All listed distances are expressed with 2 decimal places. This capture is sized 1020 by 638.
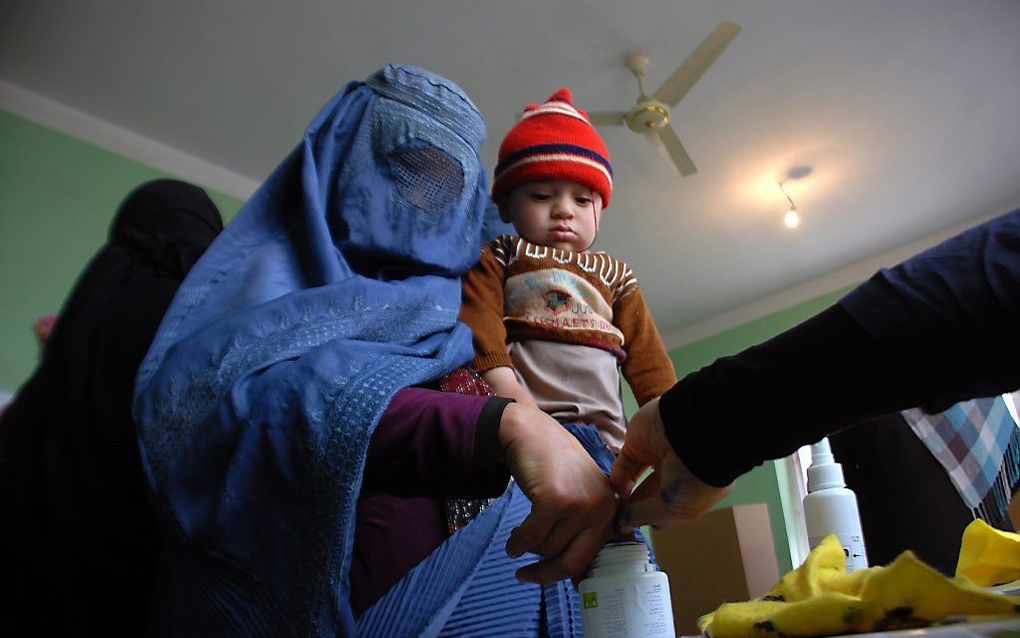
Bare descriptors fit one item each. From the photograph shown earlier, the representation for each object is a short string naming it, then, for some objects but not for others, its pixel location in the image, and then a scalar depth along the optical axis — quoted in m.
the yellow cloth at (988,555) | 0.65
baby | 0.97
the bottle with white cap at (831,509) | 0.93
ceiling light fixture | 4.11
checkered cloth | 1.12
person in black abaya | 0.71
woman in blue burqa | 0.57
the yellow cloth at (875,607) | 0.45
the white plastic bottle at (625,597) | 0.57
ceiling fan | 2.54
